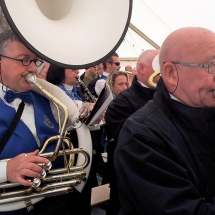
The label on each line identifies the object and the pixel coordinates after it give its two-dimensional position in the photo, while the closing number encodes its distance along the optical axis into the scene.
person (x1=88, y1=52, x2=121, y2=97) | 2.82
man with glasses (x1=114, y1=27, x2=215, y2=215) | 0.73
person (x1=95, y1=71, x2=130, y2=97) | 2.39
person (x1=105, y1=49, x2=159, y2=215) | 1.59
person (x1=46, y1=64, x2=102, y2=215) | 1.59
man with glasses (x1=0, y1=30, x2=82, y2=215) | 0.92
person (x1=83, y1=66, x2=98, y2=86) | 3.11
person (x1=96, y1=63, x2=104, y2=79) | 3.29
